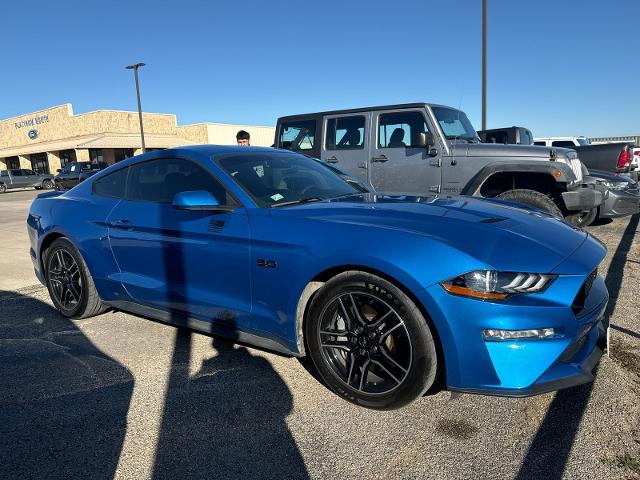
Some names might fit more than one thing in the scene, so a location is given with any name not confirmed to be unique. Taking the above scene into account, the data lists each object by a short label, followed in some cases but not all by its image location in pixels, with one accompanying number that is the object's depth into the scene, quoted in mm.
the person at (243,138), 7582
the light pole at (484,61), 13961
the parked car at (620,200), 7805
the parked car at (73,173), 26717
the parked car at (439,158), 6152
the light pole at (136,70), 29588
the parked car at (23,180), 31325
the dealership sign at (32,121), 43094
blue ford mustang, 2254
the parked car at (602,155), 10086
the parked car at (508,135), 11273
